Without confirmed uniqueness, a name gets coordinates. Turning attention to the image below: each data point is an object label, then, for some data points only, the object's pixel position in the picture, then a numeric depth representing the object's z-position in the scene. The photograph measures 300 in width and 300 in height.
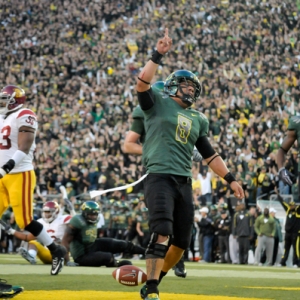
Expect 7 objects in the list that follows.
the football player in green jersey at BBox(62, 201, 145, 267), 24.91
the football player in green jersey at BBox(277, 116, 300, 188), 16.19
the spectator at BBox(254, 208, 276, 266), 36.31
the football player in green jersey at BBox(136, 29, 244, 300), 12.05
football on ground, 12.51
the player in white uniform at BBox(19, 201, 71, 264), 28.27
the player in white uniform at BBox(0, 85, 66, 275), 15.84
